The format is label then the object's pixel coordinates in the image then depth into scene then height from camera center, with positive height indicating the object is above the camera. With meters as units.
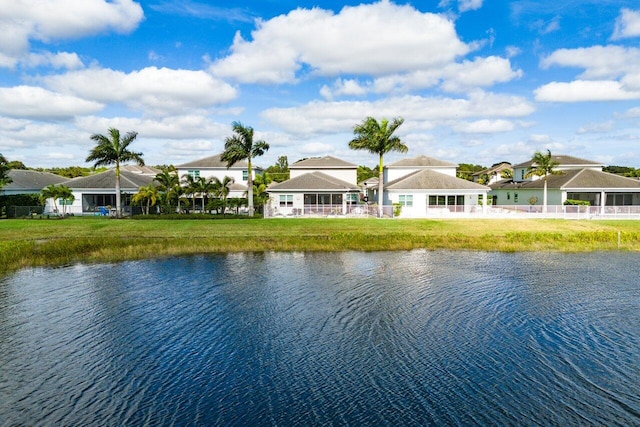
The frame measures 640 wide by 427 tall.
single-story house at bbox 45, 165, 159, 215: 54.59 +0.87
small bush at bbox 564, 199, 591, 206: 52.34 -0.82
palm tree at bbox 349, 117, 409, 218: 46.69 +5.69
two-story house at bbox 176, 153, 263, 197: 60.19 +3.63
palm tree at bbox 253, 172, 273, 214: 53.19 +1.23
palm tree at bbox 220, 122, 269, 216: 46.78 +5.07
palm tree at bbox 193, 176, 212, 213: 49.75 +1.38
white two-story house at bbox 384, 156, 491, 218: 49.50 +0.19
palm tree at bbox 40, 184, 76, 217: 48.74 +0.83
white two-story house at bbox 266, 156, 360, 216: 49.47 +0.24
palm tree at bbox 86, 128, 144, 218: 47.44 +4.79
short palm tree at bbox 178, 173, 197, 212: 49.63 +1.28
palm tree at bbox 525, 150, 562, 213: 53.09 +3.43
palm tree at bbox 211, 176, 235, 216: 50.50 +1.07
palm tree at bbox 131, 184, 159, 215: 48.88 +0.51
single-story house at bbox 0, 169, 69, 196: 57.53 +2.57
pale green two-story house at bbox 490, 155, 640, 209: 52.66 +0.88
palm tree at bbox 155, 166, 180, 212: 49.78 +1.54
